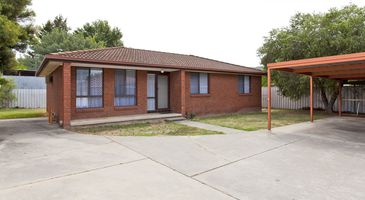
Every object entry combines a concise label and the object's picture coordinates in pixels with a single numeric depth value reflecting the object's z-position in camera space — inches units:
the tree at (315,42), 506.3
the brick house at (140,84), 387.9
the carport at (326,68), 266.7
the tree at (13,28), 332.8
